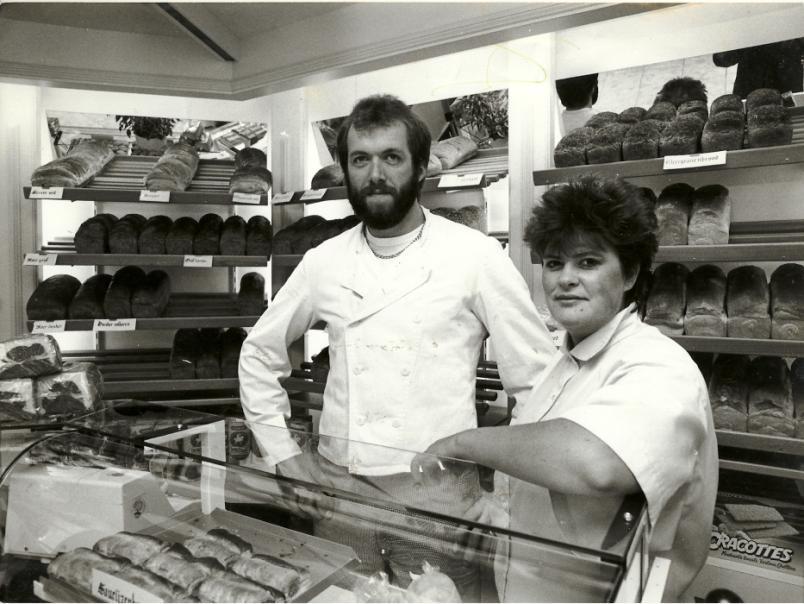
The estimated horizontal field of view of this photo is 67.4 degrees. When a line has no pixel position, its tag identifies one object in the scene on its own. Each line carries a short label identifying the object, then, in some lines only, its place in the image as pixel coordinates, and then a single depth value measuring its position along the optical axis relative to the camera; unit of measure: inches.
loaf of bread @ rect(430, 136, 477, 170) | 112.3
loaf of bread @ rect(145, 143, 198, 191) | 121.6
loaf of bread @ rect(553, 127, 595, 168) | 92.4
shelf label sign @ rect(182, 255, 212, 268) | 119.3
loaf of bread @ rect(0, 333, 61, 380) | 61.5
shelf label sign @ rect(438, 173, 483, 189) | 97.3
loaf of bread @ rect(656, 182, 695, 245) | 87.9
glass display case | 32.5
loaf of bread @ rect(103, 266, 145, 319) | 120.3
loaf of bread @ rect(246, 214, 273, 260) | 126.3
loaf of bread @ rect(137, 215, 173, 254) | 122.7
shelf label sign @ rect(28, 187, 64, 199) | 113.2
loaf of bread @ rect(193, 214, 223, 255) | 125.3
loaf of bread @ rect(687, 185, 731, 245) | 85.7
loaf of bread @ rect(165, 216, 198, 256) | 124.1
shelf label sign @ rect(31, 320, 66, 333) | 113.3
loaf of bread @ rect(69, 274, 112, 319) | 119.3
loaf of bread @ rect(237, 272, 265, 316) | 127.8
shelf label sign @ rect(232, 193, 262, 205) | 122.6
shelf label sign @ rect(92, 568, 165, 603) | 36.4
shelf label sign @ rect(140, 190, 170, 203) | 117.8
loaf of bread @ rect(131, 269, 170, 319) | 121.0
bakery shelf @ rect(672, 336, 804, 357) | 77.4
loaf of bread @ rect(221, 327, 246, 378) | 127.8
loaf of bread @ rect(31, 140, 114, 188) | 116.3
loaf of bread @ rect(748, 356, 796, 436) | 79.7
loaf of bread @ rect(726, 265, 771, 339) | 81.7
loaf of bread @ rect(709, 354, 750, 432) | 81.7
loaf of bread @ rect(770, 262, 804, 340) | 79.9
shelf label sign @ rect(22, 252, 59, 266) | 113.0
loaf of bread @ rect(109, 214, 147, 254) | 121.3
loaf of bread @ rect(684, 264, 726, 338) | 84.2
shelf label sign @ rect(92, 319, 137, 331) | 116.9
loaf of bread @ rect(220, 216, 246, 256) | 125.7
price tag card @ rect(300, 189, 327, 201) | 116.7
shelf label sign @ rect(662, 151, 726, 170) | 80.3
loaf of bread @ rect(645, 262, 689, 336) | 86.6
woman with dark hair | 31.9
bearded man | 63.9
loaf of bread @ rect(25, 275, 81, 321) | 116.3
